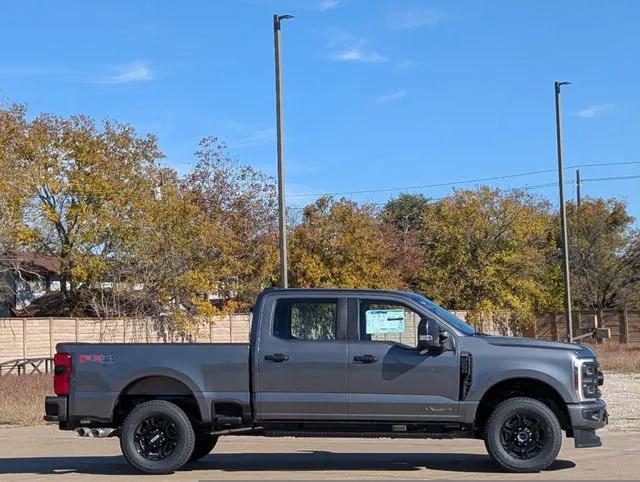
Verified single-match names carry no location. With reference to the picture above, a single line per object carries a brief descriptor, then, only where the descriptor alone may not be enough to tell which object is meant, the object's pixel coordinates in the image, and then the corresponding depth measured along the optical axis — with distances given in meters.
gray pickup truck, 10.71
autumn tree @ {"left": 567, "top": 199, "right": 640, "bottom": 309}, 57.22
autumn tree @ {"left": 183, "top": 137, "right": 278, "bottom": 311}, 40.75
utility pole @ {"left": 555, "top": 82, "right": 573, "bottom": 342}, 32.19
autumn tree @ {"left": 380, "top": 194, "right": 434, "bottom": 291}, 51.16
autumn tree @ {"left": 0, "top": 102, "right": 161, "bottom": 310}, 36.50
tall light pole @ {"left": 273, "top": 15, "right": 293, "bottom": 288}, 21.73
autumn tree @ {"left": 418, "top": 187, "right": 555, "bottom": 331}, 51.12
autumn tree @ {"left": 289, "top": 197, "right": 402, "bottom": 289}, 43.88
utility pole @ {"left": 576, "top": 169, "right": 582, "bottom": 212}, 60.58
